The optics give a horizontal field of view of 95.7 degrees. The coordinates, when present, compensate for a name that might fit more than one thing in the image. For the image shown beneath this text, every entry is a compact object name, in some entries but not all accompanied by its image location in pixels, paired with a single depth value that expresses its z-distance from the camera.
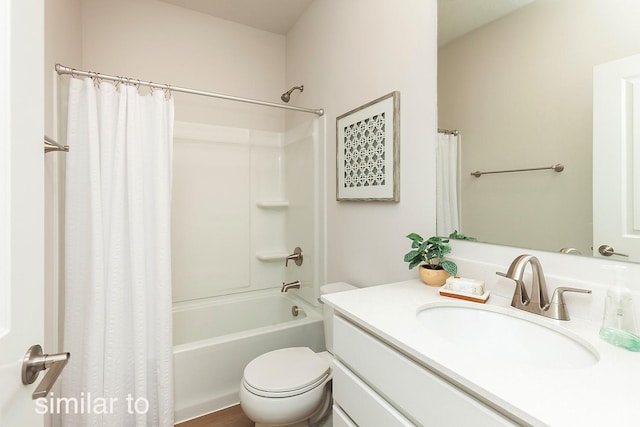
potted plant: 1.12
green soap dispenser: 0.65
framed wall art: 1.39
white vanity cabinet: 0.57
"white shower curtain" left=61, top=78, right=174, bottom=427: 1.36
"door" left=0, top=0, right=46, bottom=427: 0.45
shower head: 2.25
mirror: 0.81
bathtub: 1.60
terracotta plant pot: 1.12
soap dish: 0.94
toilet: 1.21
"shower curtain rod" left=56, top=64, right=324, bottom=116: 1.37
